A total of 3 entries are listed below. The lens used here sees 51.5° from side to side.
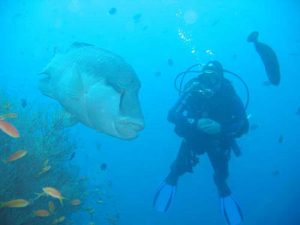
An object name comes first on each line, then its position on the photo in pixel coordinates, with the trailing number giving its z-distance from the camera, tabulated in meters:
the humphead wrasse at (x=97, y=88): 2.12
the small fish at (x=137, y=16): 13.12
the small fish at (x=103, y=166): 7.51
